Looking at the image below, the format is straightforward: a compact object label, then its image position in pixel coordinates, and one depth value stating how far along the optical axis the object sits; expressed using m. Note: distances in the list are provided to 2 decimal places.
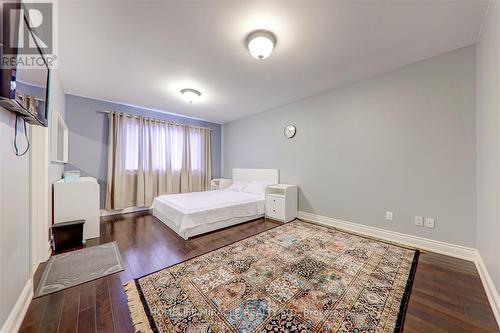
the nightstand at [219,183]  5.24
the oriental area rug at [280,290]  1.29
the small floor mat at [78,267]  1.72
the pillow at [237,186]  4.72
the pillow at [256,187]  4.25
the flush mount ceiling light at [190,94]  3.35
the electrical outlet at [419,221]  2.46
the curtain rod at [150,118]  4.01
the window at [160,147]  4.34
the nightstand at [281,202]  3.56
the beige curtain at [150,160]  4.07
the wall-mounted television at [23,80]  1.00
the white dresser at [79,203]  2.56
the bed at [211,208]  2.83
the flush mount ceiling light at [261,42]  1.94
